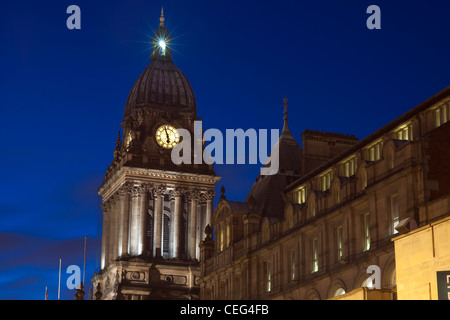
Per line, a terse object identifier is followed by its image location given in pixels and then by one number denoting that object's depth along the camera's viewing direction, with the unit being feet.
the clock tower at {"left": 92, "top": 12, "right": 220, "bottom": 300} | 453.58
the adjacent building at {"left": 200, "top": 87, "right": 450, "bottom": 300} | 194.59
